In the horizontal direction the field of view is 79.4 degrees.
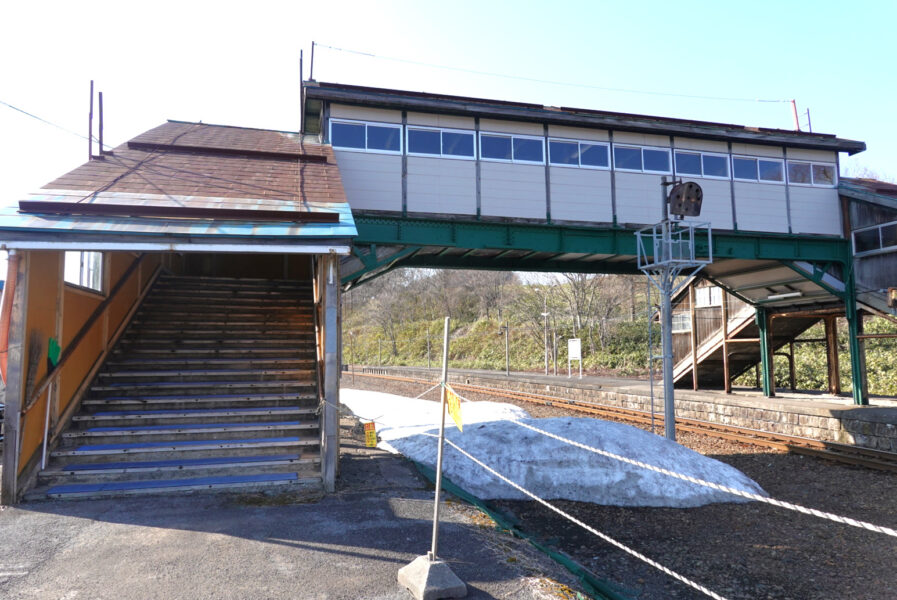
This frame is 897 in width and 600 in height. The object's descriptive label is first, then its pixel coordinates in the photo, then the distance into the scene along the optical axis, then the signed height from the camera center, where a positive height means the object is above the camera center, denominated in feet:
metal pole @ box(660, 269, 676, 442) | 38.09 -0.76
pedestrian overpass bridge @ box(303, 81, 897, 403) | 44.98 +14.51
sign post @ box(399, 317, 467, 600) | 13.79 -5.93
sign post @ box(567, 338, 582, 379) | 82.41 -0.03
